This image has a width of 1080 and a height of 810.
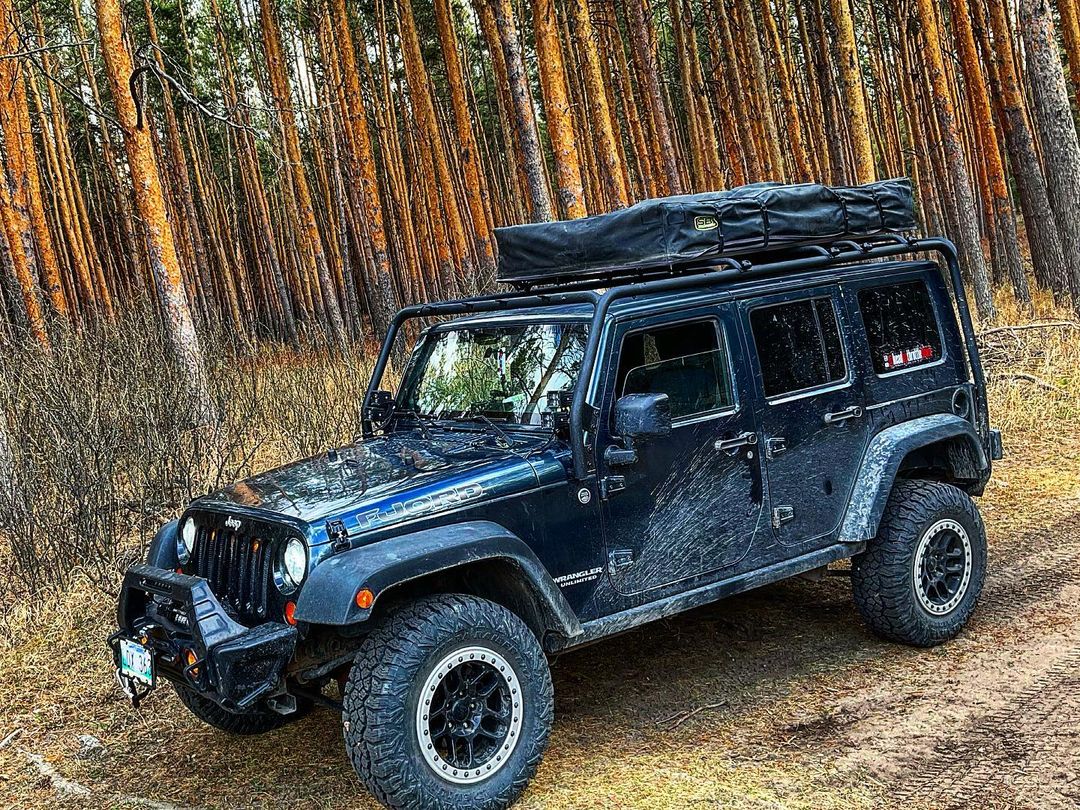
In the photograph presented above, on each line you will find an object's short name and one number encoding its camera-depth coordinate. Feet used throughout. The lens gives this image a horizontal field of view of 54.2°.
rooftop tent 17.51
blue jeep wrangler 13.94
